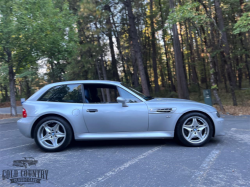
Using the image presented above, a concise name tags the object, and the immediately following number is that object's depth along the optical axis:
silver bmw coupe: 4.17
